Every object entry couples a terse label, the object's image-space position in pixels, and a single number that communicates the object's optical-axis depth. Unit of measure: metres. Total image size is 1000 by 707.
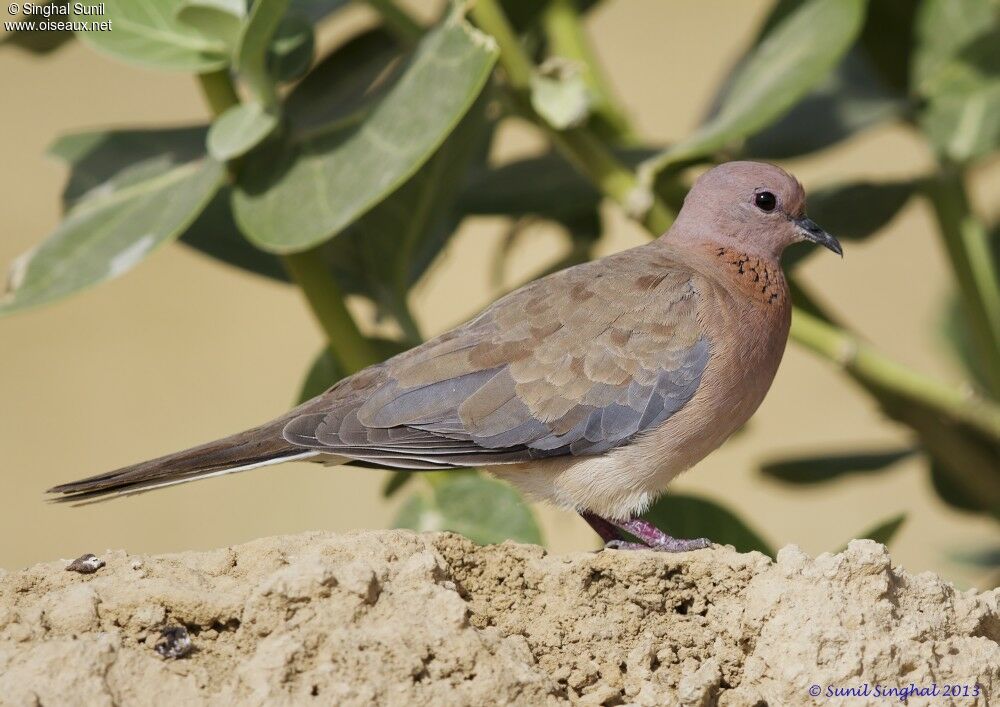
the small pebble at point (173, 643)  5.72
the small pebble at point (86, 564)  6.19
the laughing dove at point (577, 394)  8.07
